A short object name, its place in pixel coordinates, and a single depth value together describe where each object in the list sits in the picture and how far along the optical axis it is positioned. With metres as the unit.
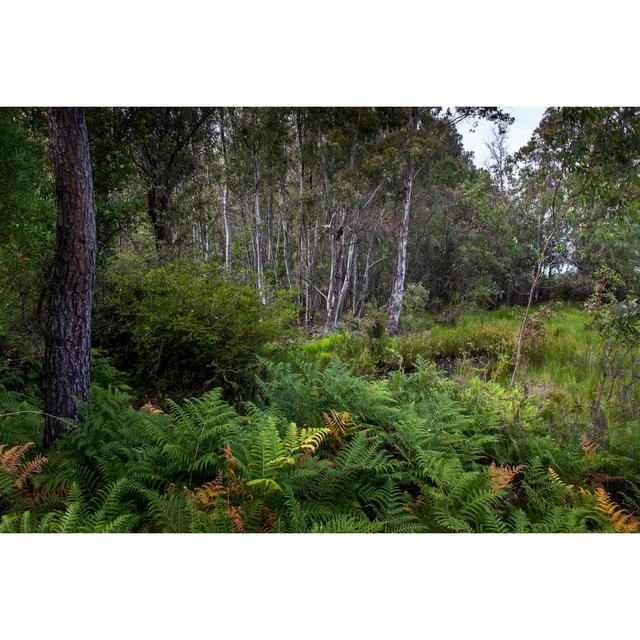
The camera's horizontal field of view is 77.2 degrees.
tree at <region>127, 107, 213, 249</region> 5.48
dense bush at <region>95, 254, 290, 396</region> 3.89
